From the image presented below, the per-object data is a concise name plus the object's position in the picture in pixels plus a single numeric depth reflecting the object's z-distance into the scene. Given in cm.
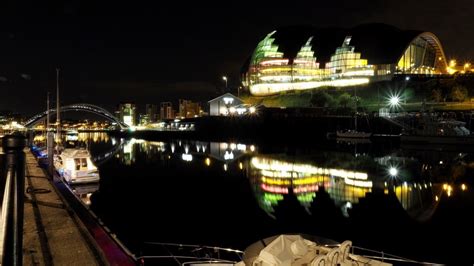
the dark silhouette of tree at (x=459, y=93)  6931
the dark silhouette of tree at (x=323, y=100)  8512
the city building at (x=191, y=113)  18806
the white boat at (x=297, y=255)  641
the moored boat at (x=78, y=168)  2608
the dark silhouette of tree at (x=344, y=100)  8231
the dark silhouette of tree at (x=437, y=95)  7131
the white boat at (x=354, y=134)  6638
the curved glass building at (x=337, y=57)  8950
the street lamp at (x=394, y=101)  7621
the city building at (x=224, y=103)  10694
